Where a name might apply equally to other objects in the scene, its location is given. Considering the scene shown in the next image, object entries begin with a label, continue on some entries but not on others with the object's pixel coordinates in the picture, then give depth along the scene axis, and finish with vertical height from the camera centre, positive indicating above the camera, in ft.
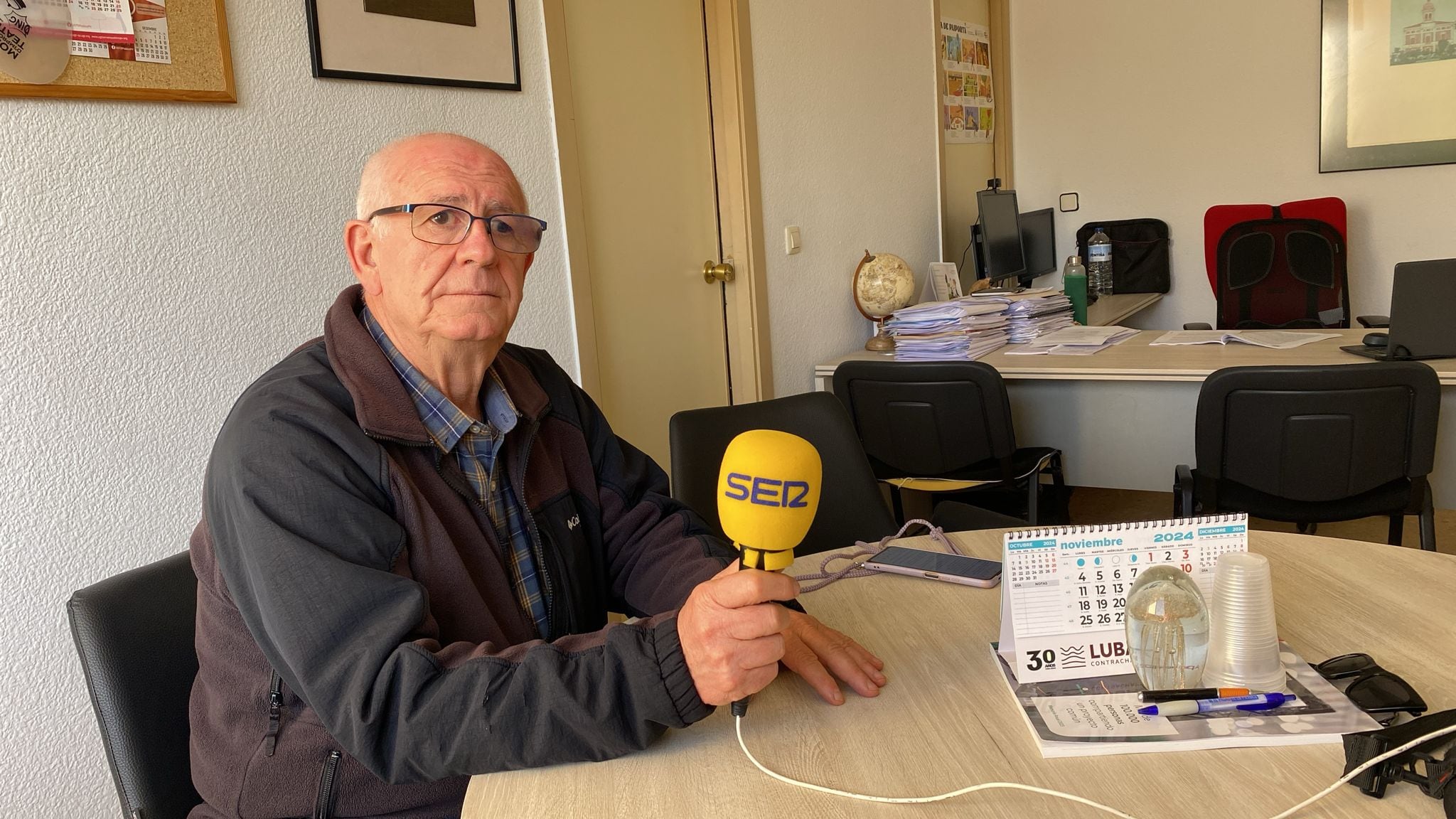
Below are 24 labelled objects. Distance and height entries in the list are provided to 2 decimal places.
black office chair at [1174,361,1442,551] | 7.88 -1.85
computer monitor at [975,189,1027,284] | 14.49 -0.05
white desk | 9.98 -1.83
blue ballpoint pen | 3.31 -1.57
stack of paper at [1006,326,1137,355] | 11.16 -1.27
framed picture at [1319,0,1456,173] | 15.92 +1.90
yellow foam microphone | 2.80 -0.66
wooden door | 8.95 +0.47
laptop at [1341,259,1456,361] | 8.85 -0.95
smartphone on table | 4.74 -1.57
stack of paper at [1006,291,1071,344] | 12.00 -1.03
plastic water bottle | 18.17 -0.70
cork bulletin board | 5.18 +1.18
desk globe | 12.39 -0.58
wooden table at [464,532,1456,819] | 2.94 -1.62
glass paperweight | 3.34 -1.33
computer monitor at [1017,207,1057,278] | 16.51 -0.20
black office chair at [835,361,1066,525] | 9.34 -1.75
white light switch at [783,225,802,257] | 11.41 +0.08
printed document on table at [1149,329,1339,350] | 10.55 -1.32
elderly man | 3.20 -1.10
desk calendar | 3.61 -1.25
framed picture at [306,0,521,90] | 6.42 +1.58
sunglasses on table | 3.25 -1.57
